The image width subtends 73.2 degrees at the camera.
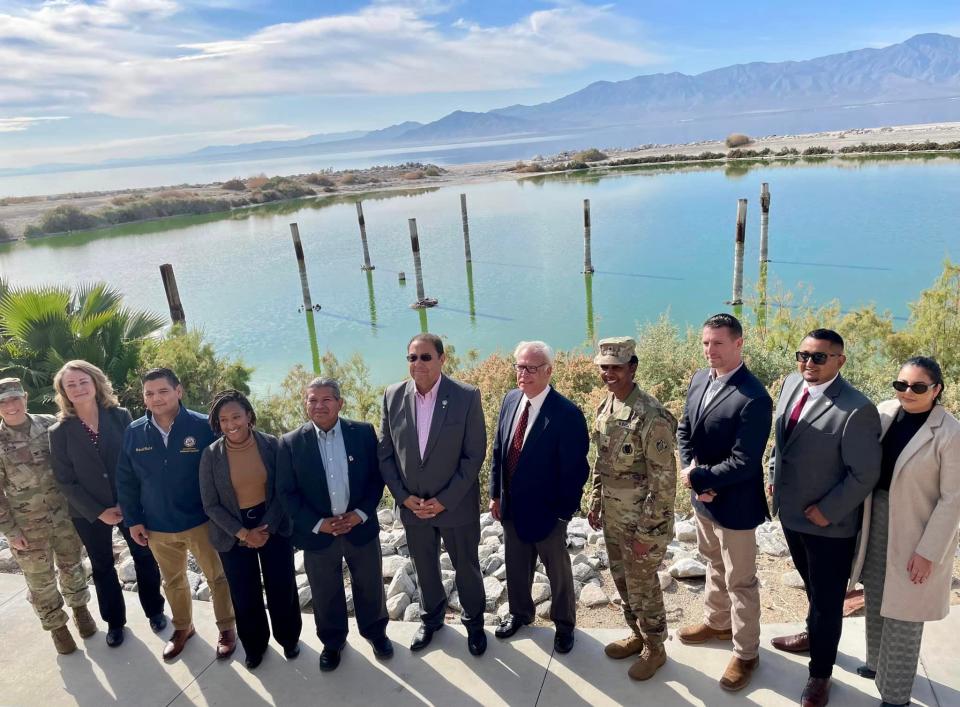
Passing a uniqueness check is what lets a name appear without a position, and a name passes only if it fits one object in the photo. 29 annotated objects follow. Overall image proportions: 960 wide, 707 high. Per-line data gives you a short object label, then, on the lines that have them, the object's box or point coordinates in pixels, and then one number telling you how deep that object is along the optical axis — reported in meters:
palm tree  7.95
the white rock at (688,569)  4.66
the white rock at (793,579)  4.50
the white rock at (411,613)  4.47
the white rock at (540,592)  4.51
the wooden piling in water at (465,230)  27.73
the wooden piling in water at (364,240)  27.73
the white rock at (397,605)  4.52
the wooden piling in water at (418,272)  23.06
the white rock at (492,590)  4.58
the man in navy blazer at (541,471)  3.51
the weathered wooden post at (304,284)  22.50
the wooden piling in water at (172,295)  16.47
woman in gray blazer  3.62
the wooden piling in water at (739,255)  20.02
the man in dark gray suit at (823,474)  2.98
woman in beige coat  2.83
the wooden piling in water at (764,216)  22.19
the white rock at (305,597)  4.68
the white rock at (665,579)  4.61
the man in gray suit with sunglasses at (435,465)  3.71
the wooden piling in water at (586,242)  24.22
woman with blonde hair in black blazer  3.88
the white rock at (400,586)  4.73
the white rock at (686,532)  5.38
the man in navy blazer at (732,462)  3.22
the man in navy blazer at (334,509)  3.70
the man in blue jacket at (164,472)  3.73
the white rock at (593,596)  4.46
